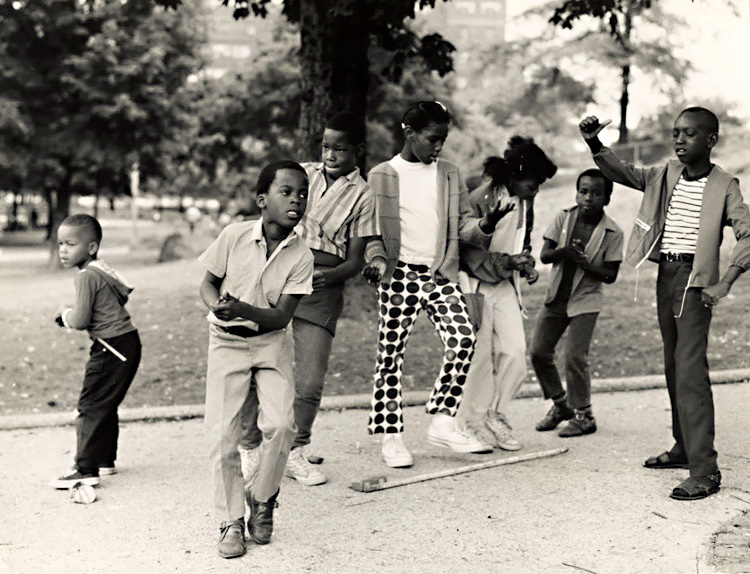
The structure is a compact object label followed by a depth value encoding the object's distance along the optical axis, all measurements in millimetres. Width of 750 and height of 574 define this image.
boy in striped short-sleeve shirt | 5766
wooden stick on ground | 5602
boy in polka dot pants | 6090
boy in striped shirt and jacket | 5469
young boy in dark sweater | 5758
